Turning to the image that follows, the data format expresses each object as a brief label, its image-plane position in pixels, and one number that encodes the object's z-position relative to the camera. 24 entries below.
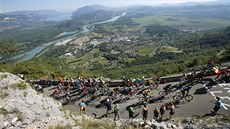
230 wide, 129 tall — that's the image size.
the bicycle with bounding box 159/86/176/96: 13.78
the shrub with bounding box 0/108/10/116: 8.95
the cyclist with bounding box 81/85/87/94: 15.22
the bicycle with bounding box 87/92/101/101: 14.53
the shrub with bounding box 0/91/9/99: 10.06
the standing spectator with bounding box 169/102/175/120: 11.04
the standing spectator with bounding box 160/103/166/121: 11.13
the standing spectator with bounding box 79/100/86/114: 12.63
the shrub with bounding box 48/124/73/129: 8.87
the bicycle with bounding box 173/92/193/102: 12.78
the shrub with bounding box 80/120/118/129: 9.56
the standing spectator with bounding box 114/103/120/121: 11.62
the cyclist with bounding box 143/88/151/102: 13.41
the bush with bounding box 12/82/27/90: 11.11
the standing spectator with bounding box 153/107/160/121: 11.08
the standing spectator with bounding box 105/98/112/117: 12.34
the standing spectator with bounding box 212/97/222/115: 10.65
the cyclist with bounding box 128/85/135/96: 14.33
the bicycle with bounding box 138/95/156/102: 13.26
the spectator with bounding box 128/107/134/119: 11.55
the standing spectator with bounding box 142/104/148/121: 11.20
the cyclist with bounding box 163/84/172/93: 13.76
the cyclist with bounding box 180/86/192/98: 12.82
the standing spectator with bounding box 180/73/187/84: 15.27
